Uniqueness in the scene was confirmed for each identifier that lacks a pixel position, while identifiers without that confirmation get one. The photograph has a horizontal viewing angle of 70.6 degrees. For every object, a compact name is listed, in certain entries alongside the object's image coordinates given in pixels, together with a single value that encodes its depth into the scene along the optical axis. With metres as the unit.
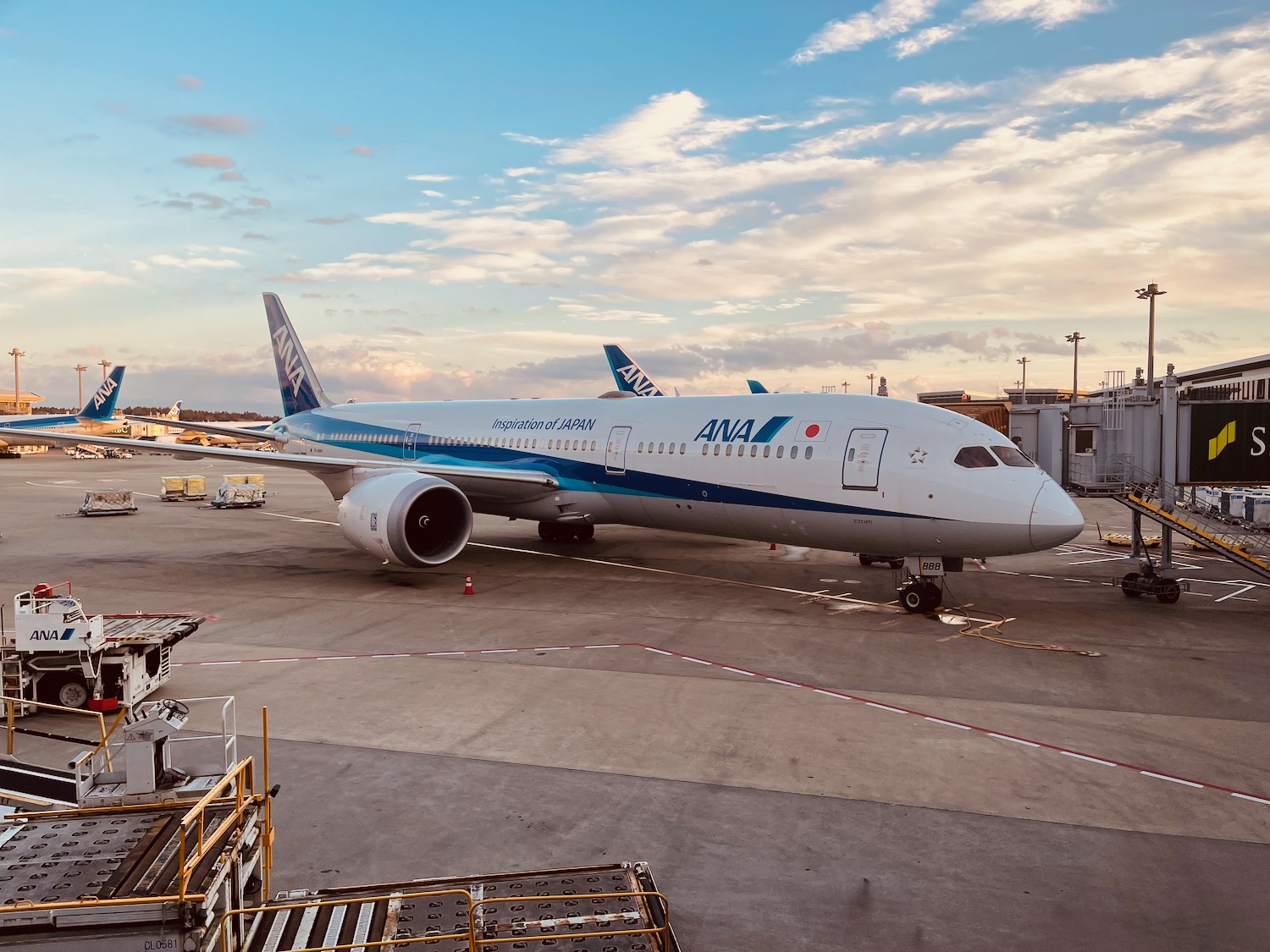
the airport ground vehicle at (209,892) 4.23
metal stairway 16.34
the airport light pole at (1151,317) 31.94
